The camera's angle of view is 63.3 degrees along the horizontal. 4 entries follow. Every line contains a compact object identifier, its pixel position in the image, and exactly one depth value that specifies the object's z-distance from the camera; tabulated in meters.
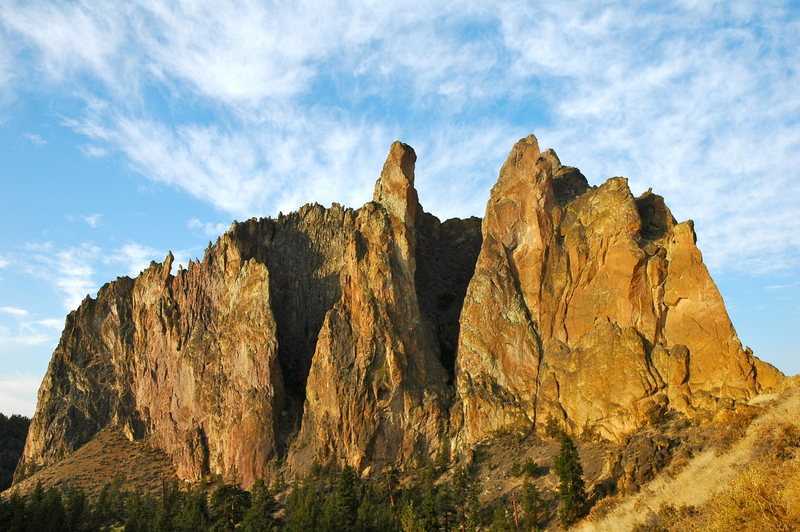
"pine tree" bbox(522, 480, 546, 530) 59.25
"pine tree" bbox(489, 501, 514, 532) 56.44
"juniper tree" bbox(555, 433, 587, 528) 57.16
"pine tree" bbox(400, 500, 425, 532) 60.78
